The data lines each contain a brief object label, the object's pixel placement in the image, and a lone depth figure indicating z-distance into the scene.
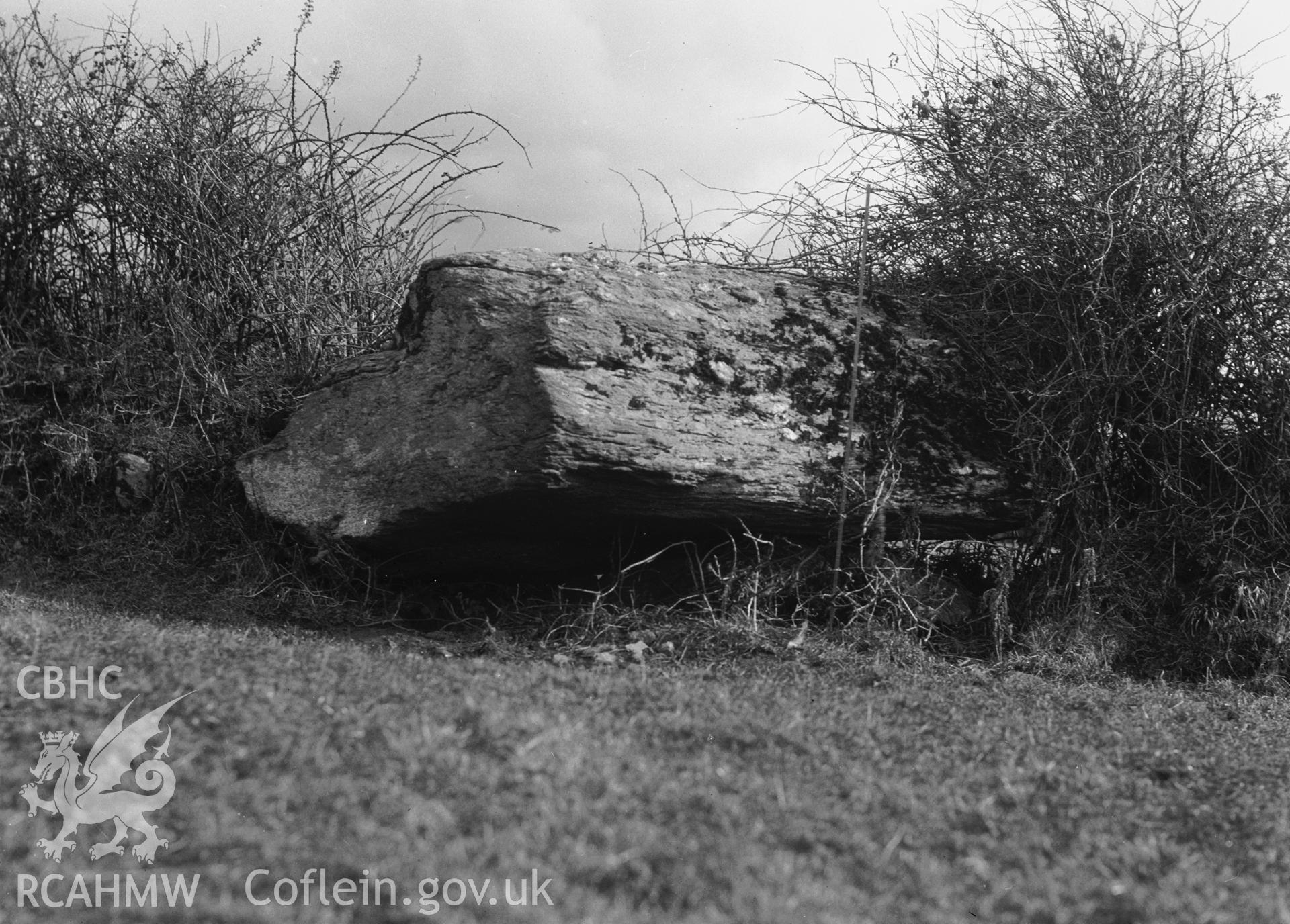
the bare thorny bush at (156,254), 8.37
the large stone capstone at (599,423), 6.46
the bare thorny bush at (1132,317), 7.22
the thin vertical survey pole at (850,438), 6.72
